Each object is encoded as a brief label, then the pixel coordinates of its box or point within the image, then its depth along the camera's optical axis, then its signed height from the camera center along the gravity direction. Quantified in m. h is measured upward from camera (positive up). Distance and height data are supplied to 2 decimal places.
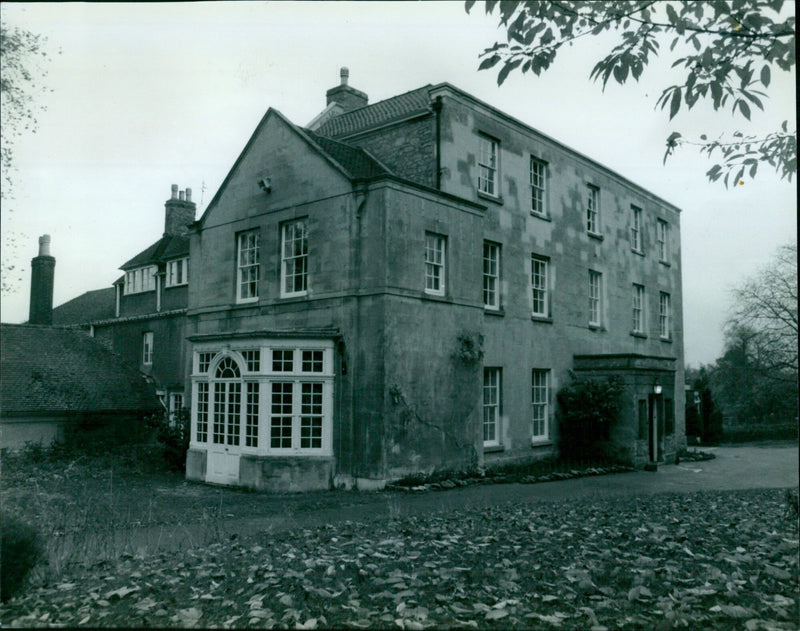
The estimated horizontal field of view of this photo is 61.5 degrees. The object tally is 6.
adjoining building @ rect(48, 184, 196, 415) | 26.89 +2.86
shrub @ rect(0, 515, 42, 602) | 5.42 -1.43
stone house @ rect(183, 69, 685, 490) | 16.48 +2.23
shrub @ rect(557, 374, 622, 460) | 22.34 -1.11
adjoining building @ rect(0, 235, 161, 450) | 21.33 -0.15
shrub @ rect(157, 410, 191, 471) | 20.20 -1.83
